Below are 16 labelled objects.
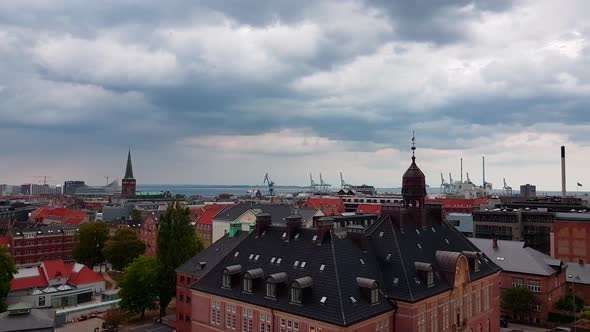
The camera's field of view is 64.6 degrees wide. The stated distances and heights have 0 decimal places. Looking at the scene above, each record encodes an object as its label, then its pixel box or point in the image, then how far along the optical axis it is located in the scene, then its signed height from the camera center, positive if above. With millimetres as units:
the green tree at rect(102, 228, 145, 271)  106312 -14459
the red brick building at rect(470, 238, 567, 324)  71750 -13622
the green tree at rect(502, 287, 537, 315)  70250 -17108
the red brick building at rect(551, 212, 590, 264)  93062 -10711
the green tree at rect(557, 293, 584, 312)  72375 -18225
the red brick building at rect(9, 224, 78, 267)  124125 -15734
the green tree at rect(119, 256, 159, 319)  73500 -16014
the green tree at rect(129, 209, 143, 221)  159962 -10171
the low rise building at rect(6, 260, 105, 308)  83569 -18663
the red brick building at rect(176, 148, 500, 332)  43000 -9422
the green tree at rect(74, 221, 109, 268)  115188 -14266
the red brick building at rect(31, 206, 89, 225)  165875 -11256
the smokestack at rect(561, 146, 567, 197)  162750 +5618
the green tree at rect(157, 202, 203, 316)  74938 -9991
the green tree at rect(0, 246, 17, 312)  74312 -14313
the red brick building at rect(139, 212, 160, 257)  133875 -13410
